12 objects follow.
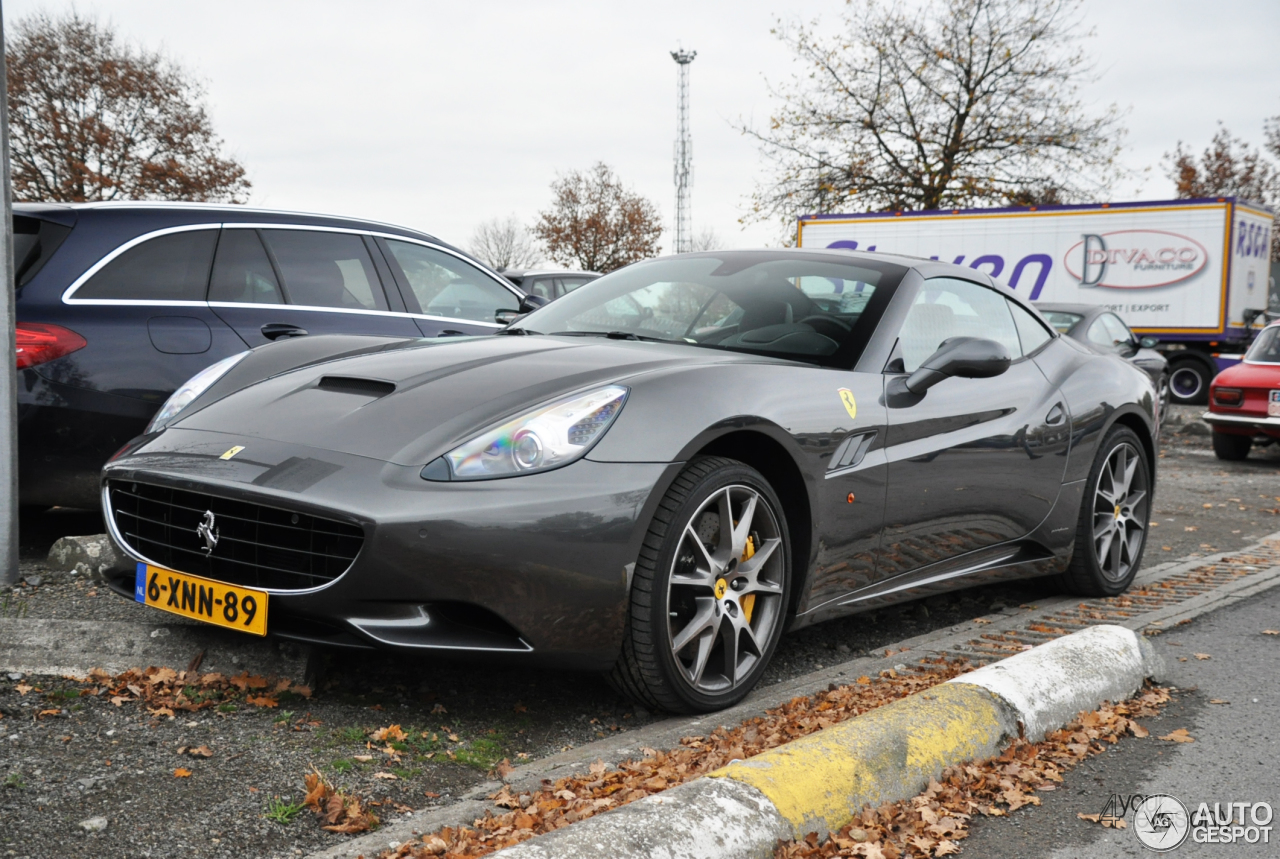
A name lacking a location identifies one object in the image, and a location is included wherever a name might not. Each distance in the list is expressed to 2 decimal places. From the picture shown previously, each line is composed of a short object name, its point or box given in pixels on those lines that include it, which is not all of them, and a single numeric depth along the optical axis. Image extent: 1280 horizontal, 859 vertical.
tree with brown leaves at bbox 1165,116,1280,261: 49.53
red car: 12.09
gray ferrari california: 3.03
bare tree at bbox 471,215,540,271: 73.00
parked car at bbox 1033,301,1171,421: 12.72
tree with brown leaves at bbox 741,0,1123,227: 31.22
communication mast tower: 52.03
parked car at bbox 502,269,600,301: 14.45
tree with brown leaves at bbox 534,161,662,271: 58.25
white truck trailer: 19.67
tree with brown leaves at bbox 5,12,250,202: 32.28
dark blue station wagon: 4.75
